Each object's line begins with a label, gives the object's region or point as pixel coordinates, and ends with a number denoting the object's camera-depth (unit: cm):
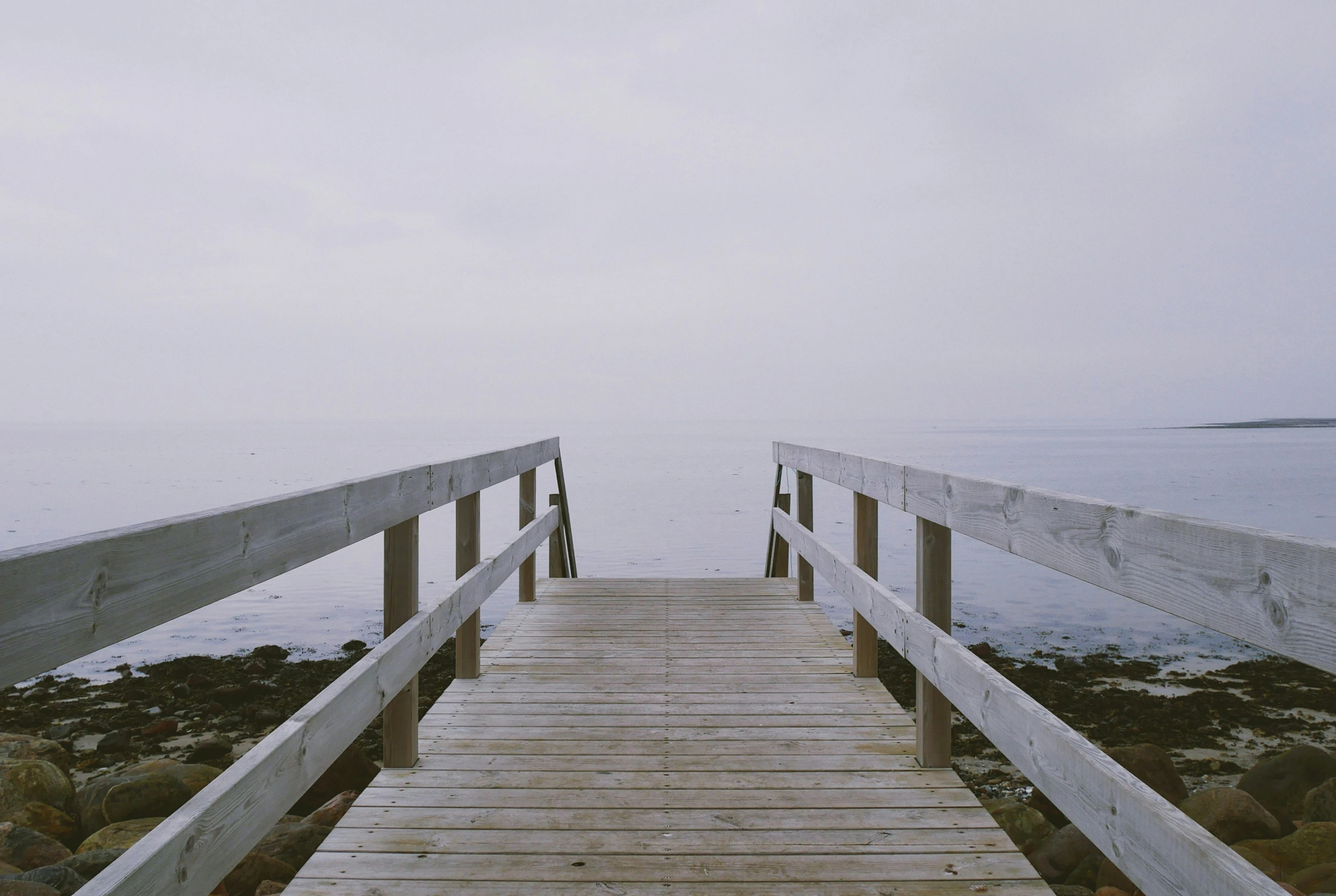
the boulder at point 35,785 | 419
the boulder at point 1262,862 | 321
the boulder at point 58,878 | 300
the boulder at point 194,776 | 426
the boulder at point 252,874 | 291
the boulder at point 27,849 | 344
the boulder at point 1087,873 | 328
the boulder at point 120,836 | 357
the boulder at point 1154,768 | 439
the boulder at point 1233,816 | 364
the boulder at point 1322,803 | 405
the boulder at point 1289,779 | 454
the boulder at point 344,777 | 460
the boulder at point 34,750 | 541
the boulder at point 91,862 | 322
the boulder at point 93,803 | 414
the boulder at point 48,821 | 404
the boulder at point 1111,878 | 322
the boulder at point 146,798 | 409
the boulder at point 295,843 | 329
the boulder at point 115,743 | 633
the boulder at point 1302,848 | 333
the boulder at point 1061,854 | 343
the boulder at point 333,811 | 378
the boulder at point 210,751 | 587
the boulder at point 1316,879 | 299
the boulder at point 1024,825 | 370
